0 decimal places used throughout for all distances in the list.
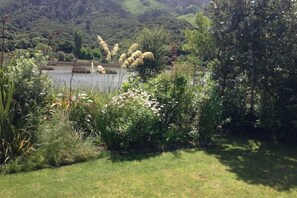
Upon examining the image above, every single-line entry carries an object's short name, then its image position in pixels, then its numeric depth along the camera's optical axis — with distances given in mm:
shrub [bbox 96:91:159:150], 5570
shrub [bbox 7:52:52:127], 5169
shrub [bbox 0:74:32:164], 4800
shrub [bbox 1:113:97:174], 4753
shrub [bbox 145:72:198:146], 6165
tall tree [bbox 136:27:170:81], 14957
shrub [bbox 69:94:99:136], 5879
